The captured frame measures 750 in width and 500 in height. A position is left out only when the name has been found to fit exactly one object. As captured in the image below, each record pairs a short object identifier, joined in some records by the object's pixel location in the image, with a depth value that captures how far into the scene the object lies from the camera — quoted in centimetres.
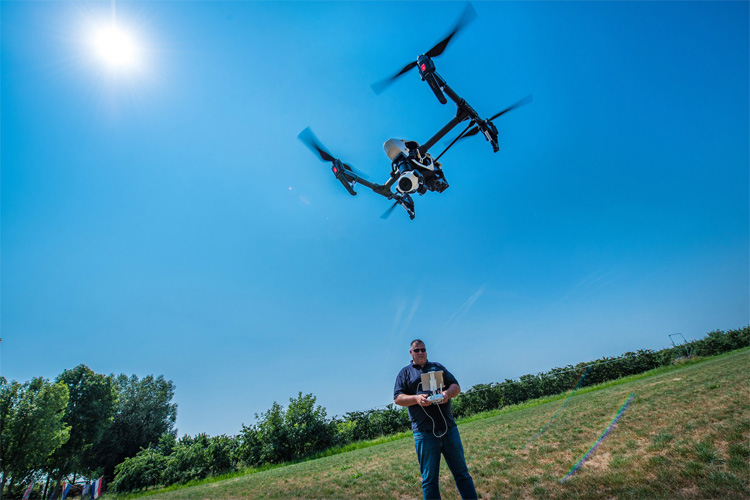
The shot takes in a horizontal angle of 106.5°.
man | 367
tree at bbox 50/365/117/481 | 2962
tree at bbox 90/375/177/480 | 3875
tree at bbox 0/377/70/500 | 2083
